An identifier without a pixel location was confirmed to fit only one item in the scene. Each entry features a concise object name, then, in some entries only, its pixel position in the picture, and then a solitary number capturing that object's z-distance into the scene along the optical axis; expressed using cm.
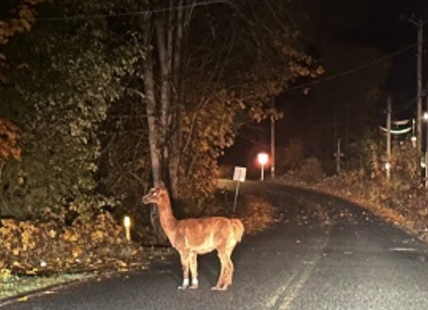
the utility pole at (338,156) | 7532
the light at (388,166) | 4890
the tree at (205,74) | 2530
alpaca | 1404
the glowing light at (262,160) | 7569
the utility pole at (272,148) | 7781
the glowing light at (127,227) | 2197
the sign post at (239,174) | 3722
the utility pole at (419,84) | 4247
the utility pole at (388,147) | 4884
